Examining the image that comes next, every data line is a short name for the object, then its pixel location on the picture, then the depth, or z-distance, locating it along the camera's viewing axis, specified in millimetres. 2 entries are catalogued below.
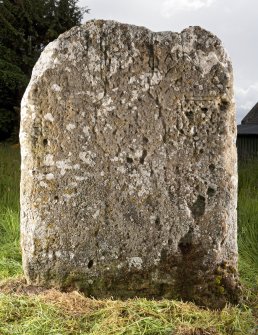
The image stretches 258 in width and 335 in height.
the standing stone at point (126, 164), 4617
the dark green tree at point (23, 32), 19391
